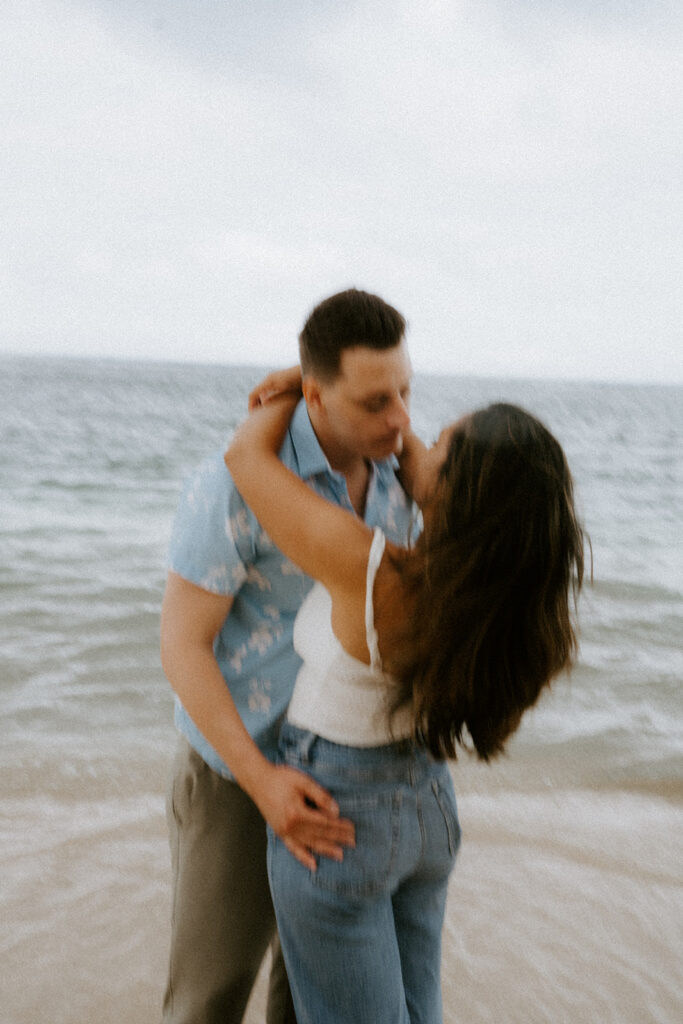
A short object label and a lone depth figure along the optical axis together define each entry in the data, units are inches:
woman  57.6
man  66.2
